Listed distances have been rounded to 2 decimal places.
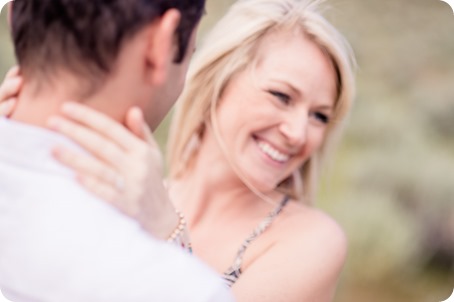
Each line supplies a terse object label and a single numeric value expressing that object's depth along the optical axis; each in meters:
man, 1.19
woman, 1.63
